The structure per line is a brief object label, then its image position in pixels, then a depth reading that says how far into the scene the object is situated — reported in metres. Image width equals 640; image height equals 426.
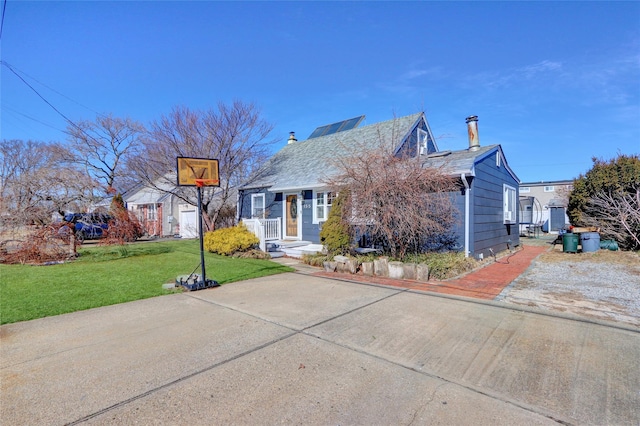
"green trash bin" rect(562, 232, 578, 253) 11.89
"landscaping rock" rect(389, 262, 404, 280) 7.93
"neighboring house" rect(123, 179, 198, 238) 20.64
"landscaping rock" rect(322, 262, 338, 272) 8.99
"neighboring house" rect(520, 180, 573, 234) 24.06
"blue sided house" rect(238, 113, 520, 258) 9.81
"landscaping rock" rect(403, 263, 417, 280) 7.76
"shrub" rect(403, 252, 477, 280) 7.85
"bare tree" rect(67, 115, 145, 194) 24.05
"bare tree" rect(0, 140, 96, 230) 9.55
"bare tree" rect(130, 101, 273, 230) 15.03
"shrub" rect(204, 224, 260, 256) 11.64
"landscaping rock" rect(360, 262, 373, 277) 8.46
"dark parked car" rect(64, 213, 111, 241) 10.45
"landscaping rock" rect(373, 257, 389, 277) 8.22
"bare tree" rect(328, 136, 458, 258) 8.07
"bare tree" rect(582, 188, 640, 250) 11.55
